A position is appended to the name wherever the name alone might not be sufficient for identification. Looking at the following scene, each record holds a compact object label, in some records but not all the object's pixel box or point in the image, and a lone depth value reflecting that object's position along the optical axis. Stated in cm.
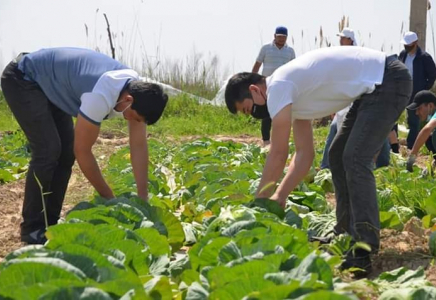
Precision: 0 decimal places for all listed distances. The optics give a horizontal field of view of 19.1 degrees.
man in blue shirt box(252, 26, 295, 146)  1828
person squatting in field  1252
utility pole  2131
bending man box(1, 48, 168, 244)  736
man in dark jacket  1681
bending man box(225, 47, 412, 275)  701
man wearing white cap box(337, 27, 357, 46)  1363
